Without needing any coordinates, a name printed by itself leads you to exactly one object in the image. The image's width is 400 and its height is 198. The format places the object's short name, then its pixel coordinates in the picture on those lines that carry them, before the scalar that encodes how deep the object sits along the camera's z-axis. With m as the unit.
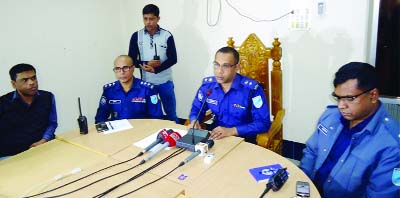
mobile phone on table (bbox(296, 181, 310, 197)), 1.20
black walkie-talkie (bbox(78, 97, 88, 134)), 1.95
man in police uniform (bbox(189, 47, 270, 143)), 2.09
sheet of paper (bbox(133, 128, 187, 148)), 1.78
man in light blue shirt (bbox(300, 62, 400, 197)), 1.29
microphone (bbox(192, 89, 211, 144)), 2.12
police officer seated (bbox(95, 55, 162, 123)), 2.42
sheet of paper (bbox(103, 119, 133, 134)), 2.01
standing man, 2.92
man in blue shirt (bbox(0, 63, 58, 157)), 2.19
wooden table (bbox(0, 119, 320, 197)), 1.30
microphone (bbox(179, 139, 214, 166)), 1.54
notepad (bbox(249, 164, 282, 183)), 1.35
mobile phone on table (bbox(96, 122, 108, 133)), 2.01
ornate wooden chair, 2.42
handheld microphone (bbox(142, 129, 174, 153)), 1.69
